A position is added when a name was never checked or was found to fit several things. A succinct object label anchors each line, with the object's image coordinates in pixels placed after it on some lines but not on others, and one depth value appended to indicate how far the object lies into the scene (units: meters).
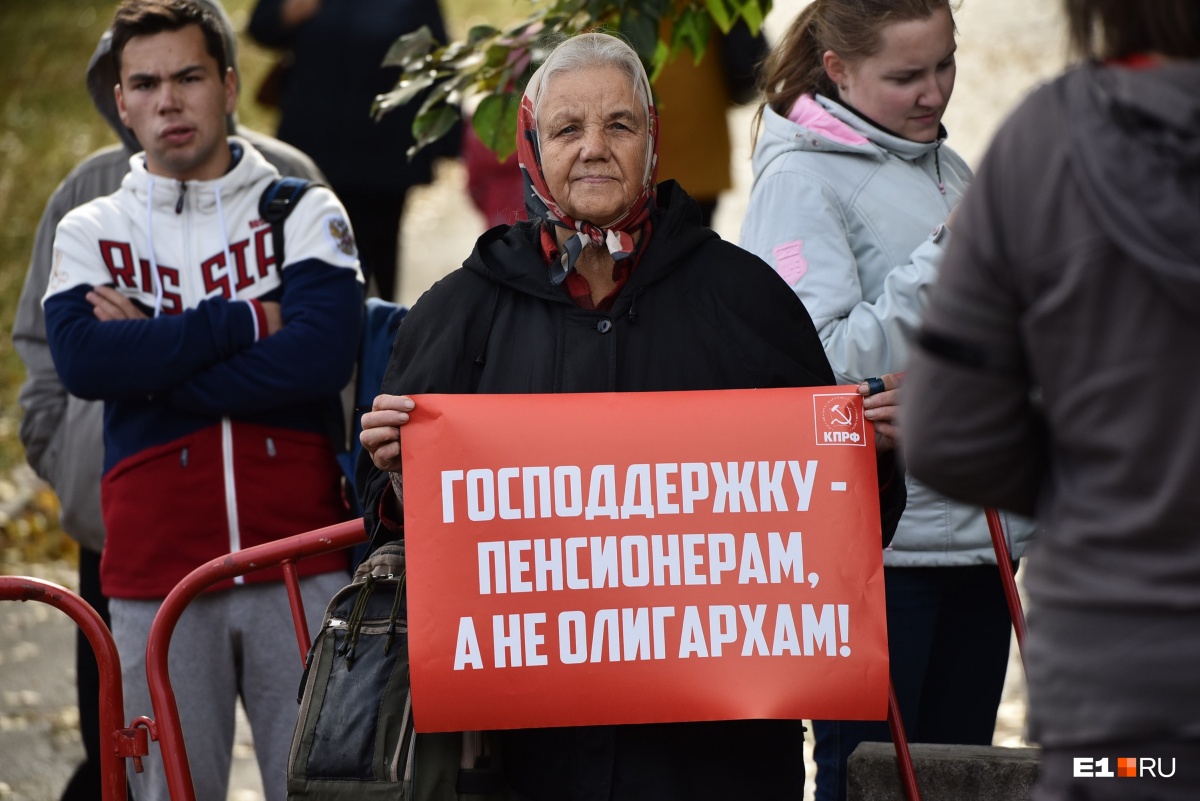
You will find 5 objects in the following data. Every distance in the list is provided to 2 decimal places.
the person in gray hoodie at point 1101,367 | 3.54
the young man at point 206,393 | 7.78
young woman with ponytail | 7.20
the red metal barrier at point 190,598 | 6.65
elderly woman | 5.85
